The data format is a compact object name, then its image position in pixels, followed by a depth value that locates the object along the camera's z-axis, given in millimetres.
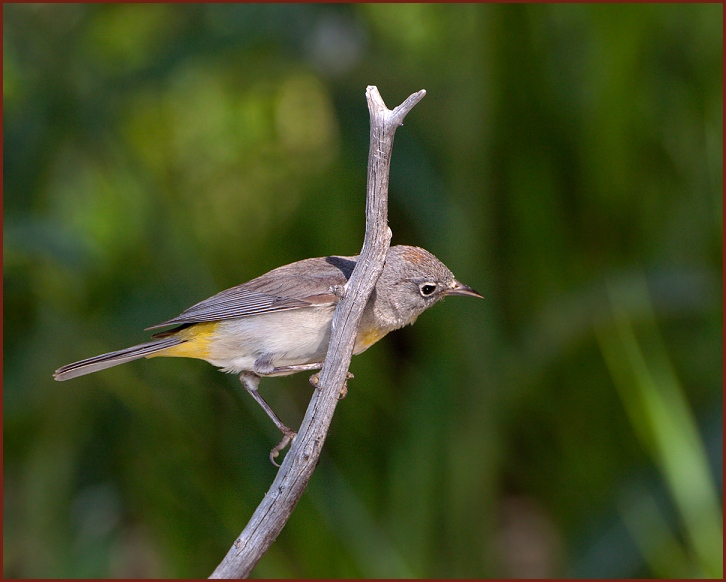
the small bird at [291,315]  6543
